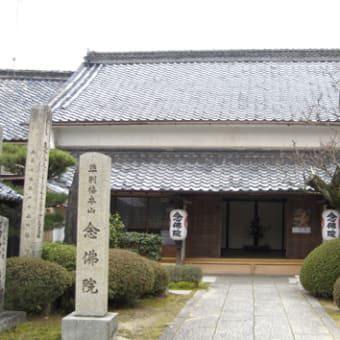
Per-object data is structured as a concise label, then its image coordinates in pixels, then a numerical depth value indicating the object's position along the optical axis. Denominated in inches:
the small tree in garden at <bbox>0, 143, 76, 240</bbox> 398.9
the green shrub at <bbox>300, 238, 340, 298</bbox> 447.2
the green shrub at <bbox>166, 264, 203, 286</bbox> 530.3
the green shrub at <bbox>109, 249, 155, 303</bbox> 385.1
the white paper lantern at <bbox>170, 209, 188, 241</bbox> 633.6
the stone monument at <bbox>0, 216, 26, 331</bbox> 338.0
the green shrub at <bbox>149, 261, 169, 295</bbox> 447.5
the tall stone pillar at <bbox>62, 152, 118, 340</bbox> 302.2
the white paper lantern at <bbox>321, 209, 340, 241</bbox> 606.9
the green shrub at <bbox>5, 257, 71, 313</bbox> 346.6
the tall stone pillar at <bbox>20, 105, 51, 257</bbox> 371.6
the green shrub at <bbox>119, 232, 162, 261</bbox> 605.3
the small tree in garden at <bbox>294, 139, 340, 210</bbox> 446.3
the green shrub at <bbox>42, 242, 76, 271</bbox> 385.1
